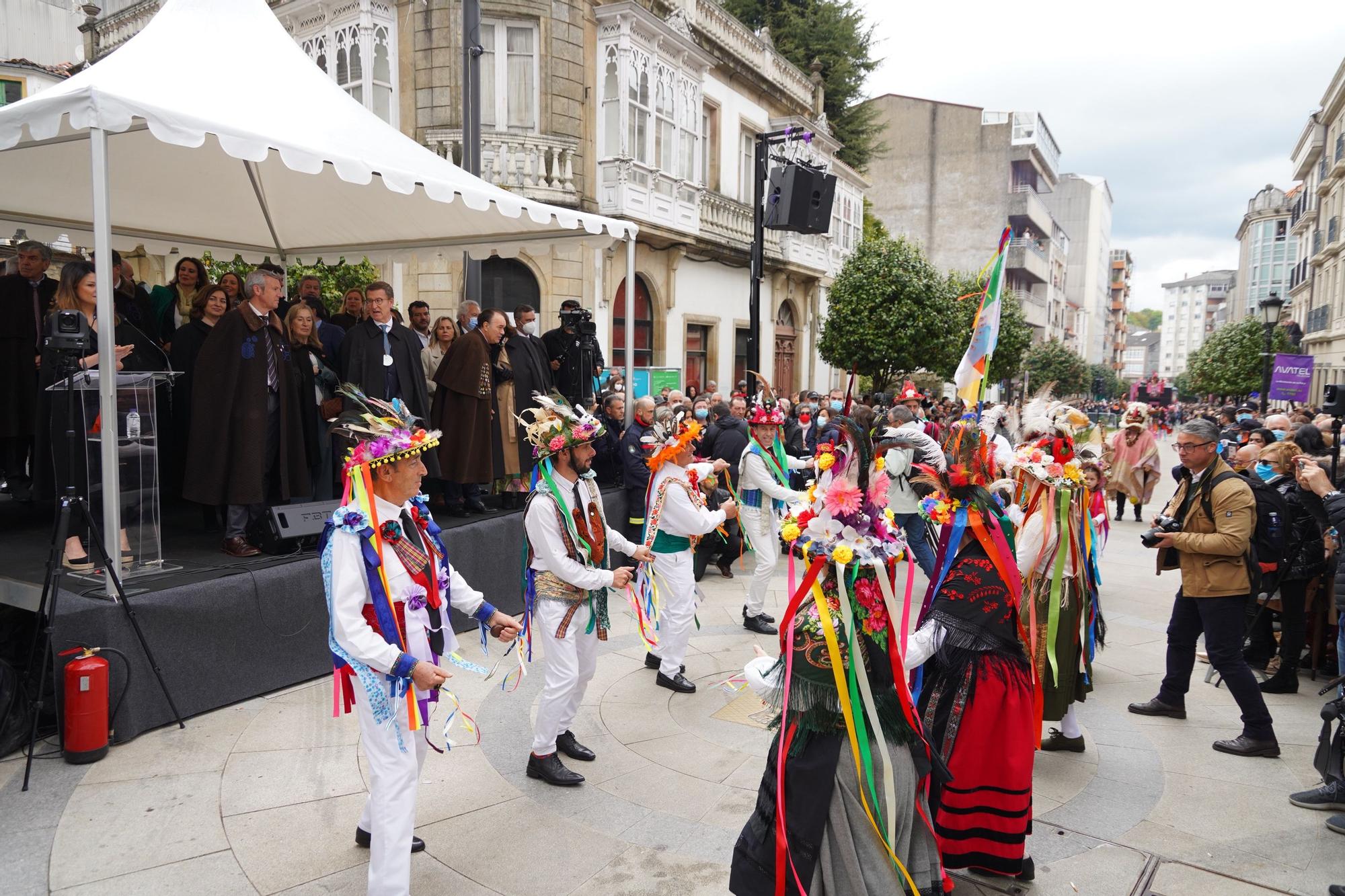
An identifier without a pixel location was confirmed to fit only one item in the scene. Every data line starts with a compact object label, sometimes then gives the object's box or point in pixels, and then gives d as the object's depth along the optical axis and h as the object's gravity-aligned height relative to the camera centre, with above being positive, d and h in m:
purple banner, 15.87 +0.34
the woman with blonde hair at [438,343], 7.97 +0.41
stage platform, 4.72 -1.45
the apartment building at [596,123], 14.62 +5.08
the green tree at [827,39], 26.17 +11.28
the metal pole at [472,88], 8.41 +3.10
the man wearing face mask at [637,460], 8.45 -0.75
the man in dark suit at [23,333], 6.63 +0.38
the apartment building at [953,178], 45.16 +11.90
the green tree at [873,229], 32.38 +6.58
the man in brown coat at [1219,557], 4.85 -0.97
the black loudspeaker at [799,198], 10.58 +2.49
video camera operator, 9.29 +0.37
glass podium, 5.14 -0.51
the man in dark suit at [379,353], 6.85 +0.26
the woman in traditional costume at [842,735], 2.87 -1.23
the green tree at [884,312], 21.69 +2.09
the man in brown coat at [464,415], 7.45 -0.26
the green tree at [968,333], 22.56 +1.97
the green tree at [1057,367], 48.81 +1.55
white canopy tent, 5.07 +1.83
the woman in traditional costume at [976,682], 3.40 -1.21
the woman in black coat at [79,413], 5.15 -0.22
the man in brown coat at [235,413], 5.86 -0.22
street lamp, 19.27 +1.94
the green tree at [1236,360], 36.00 +1.59
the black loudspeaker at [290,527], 5.85 -1.03
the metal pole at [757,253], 9.91 +1.73
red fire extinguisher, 4.45 -1.76
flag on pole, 6.46 +0.42
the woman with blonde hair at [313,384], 6.70 -0.01
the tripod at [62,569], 4.38 -1.02
